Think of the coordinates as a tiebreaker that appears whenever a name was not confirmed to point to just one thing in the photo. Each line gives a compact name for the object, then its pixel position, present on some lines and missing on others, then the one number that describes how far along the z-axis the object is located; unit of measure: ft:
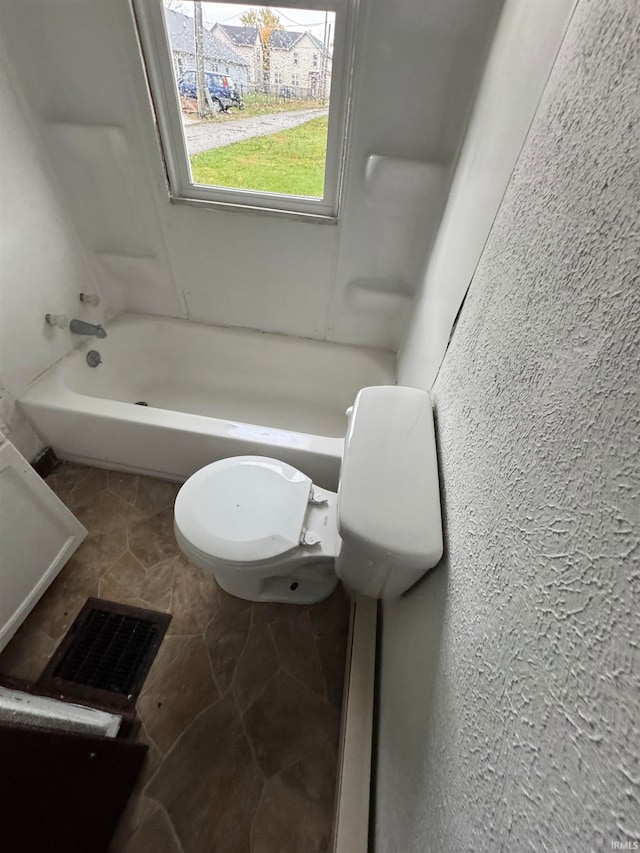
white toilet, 2.16
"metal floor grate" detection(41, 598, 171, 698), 3.57
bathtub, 4.49
